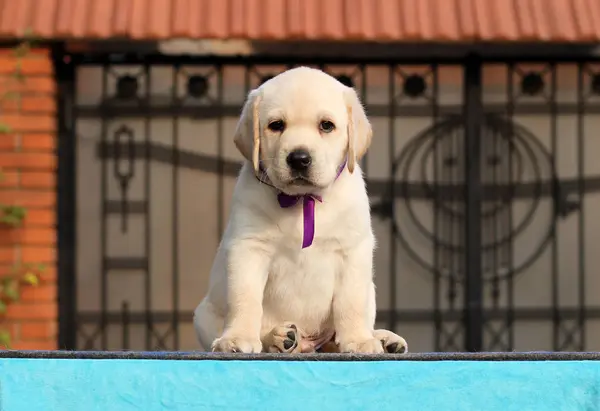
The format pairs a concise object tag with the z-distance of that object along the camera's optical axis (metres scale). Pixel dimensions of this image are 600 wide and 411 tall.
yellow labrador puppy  6.20
